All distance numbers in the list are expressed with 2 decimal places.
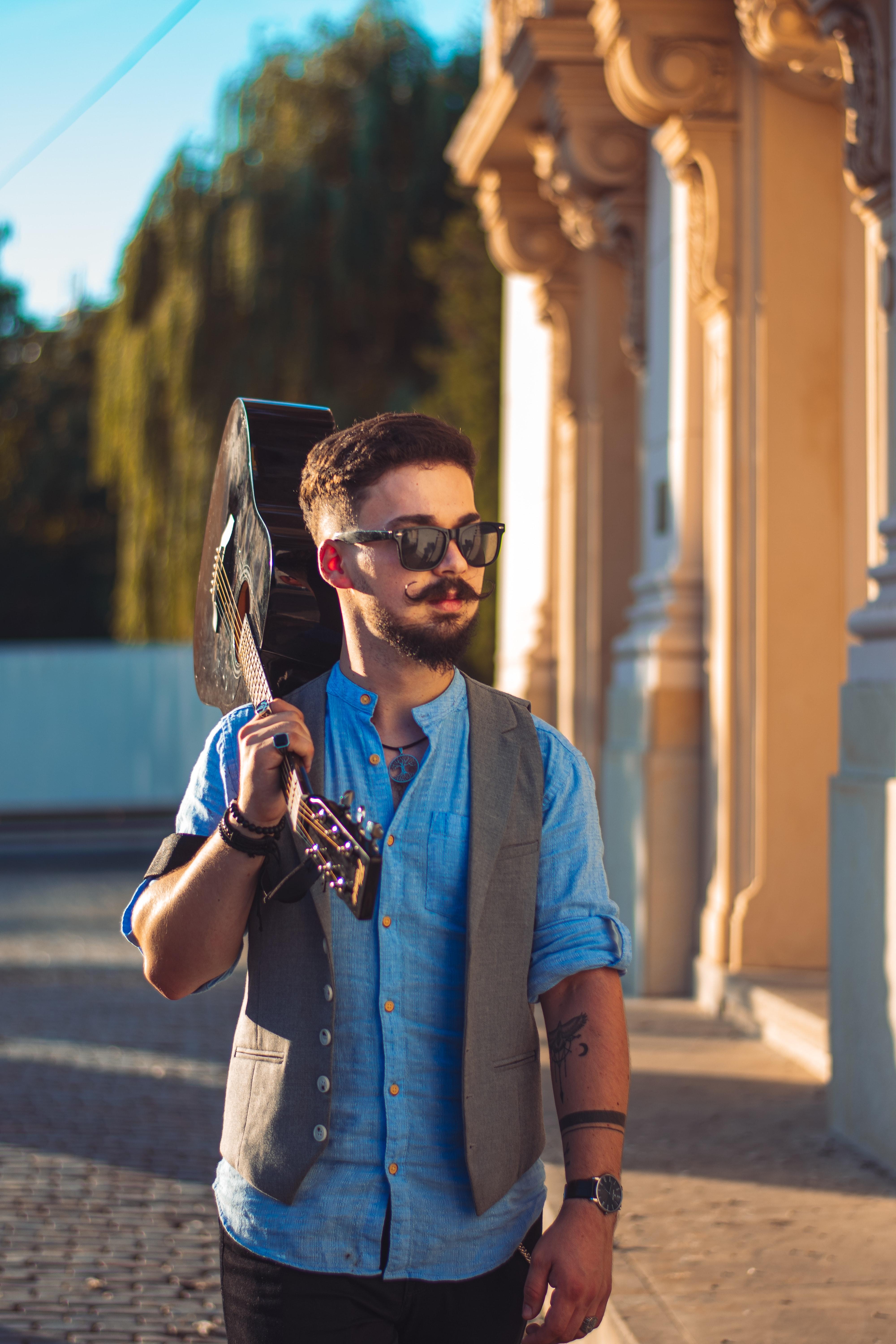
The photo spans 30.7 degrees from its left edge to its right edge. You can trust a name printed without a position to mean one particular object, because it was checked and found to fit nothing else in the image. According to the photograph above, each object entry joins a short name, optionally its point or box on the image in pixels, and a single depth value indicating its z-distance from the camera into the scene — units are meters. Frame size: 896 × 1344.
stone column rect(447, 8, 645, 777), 9.16
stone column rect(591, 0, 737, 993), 7.67
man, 1.96
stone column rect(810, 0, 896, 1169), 4.75
